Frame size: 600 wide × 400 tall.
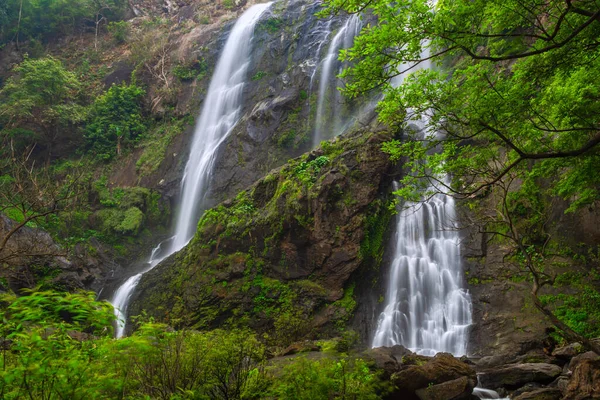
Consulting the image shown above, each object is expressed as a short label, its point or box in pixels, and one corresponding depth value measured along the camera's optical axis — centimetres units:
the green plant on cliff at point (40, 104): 2453
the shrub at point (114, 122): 2847
